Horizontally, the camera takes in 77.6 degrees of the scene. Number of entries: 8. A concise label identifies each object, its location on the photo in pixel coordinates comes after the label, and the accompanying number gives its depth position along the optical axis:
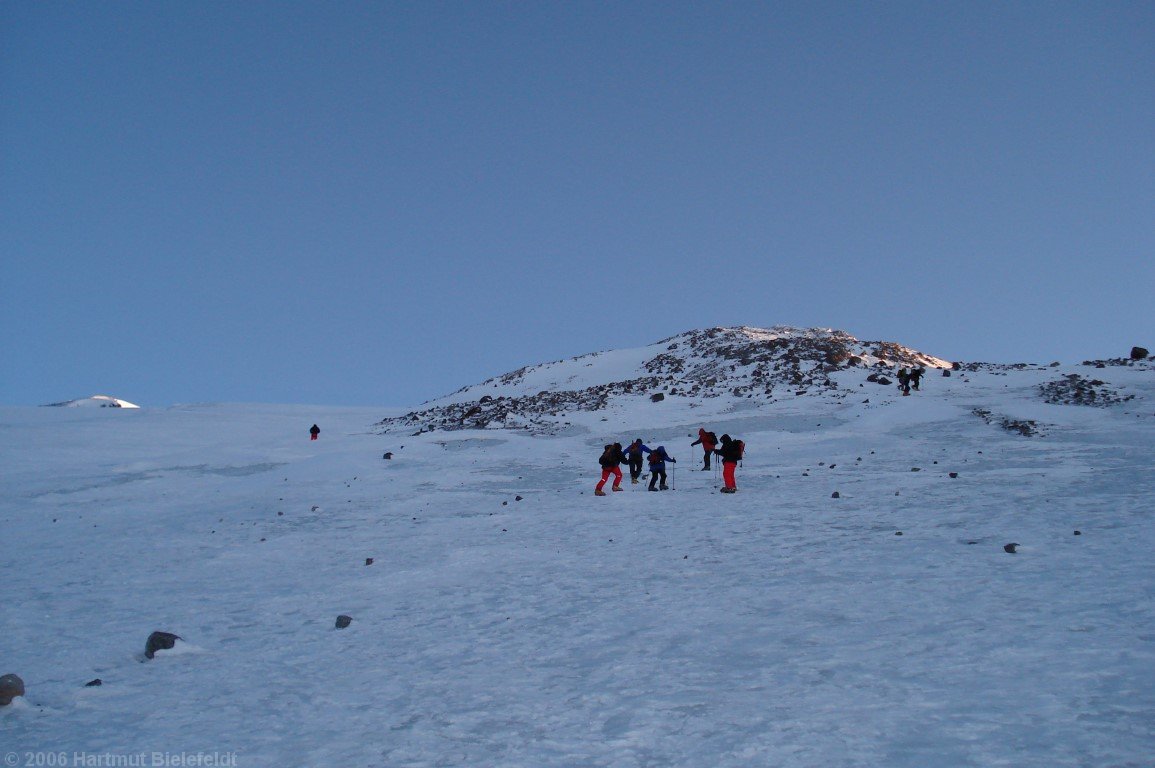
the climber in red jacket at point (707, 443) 25.56
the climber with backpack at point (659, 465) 21.86
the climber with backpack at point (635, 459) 23.75
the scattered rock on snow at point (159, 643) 9.59
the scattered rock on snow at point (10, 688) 7.93
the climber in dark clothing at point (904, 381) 38.88
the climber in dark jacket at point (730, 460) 20.02
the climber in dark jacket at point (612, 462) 21.61
